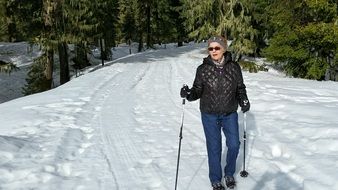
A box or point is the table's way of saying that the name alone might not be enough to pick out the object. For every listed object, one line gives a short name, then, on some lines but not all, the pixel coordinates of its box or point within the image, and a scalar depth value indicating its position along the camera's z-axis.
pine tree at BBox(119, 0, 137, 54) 63.48
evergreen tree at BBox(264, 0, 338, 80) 21.47
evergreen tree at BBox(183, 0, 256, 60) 28.53
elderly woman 5.85
